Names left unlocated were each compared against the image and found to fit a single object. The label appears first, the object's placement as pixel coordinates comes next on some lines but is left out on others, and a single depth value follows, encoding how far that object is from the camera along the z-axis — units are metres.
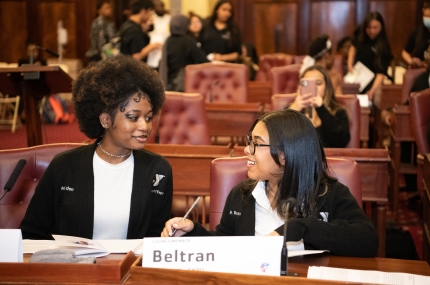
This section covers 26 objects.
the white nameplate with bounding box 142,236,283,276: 2.80
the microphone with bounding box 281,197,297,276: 2.85
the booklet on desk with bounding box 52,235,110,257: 3.28
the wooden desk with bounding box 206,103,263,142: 9.03
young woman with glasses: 3.68
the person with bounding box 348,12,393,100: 12.85
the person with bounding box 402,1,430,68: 11.47
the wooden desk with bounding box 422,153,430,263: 5.93
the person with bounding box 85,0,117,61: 16.26
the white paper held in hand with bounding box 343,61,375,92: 12.74
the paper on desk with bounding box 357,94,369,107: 9.47
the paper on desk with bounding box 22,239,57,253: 3.47
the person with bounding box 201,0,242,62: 13.43
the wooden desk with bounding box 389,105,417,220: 8.80
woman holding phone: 6.89
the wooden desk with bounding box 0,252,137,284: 2.79
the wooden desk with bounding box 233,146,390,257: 6.16
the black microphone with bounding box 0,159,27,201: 3.95
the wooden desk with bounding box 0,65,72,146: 6.37
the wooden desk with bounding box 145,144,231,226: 6.29
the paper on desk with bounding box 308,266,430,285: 2.93
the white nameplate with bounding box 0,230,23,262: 3.06
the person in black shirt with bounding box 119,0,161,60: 11.56
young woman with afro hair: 4.25
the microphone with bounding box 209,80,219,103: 10.40
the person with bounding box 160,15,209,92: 11.36
